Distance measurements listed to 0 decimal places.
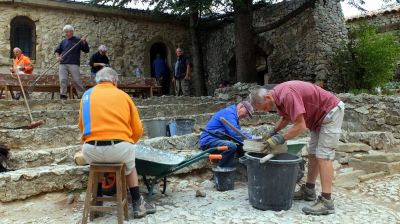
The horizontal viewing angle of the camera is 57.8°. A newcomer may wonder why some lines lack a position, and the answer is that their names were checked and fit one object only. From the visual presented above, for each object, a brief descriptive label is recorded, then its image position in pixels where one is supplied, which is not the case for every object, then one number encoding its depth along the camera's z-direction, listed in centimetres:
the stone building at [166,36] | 1048
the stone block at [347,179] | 444
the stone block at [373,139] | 553
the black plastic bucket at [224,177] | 390
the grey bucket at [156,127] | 562
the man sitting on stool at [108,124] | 282
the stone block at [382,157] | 505
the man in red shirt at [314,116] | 311
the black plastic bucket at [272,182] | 314
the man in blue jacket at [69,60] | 737
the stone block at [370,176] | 470
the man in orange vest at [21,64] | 840
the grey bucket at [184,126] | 555
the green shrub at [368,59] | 846
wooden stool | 276
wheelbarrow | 318
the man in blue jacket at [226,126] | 398
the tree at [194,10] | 899
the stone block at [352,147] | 523
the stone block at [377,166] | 497
